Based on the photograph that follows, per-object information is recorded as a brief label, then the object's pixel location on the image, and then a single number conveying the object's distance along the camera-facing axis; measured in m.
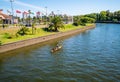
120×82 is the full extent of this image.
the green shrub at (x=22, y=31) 29.07
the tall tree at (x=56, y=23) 37.48
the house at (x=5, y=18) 44.73
